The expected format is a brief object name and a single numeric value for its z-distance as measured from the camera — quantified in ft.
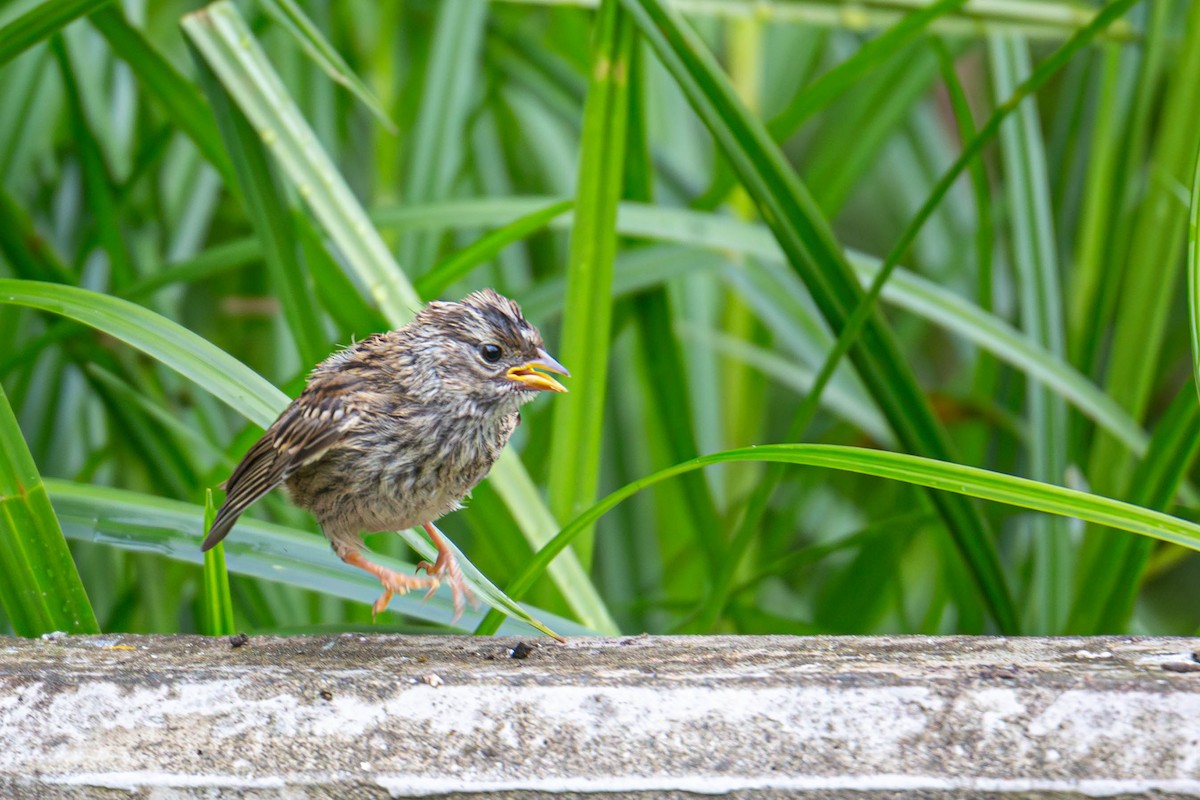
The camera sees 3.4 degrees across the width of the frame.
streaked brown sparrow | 16.58
